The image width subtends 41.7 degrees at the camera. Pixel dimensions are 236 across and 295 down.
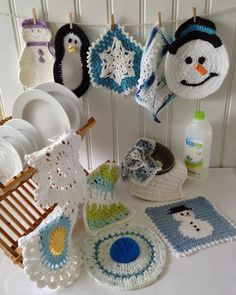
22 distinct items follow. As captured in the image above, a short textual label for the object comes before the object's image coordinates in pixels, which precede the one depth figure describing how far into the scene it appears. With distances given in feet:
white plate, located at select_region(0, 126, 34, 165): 2.54
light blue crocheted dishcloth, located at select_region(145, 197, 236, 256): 2.56
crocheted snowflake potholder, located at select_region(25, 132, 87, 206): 2.10
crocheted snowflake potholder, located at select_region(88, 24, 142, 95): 2.99
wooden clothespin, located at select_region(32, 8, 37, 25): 2.94
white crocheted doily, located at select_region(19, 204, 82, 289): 2.10
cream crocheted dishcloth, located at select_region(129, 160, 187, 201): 3.05
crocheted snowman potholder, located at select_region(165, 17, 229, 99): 2.83
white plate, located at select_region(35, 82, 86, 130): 2.95
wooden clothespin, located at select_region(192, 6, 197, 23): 2.83
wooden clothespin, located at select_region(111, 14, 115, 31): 2.93
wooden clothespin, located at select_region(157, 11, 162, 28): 2.88
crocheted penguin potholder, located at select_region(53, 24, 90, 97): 2.98
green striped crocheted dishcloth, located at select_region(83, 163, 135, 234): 2.74
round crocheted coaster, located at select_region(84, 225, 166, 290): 2.27
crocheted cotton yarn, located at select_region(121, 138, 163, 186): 3.03
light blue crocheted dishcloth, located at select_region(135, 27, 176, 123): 2.80
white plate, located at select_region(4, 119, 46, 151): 2.68
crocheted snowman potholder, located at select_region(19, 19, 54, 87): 2.99
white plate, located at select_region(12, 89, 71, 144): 2.82
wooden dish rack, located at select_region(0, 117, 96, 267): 2.23
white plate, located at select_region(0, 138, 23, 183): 2.46
